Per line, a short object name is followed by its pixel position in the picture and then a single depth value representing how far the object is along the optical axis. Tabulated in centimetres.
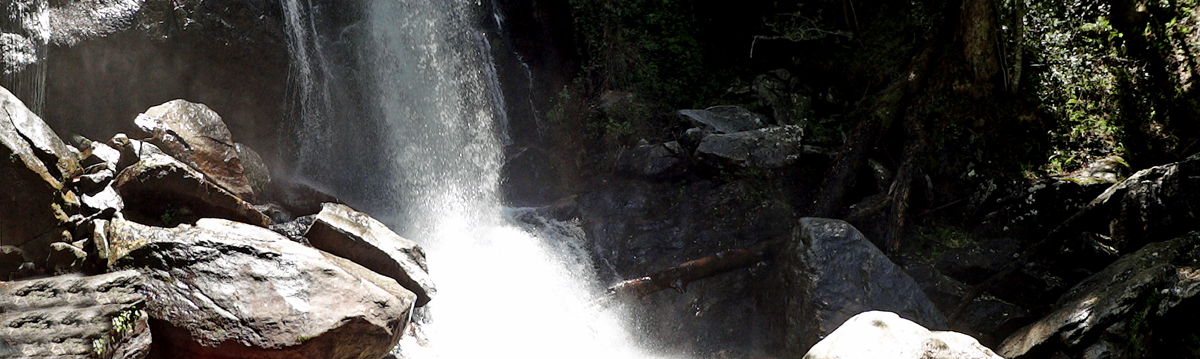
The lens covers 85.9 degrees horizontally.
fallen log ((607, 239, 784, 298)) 803
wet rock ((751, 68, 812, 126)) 983
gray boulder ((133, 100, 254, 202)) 693
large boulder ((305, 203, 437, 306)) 663
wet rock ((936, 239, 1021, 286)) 739
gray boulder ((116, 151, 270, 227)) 619
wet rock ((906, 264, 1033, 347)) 673
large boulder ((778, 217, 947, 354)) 685
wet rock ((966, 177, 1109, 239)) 717
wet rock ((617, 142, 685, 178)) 928
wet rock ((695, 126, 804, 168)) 891
